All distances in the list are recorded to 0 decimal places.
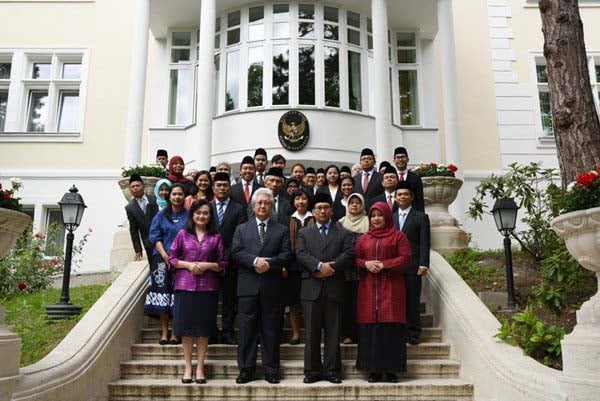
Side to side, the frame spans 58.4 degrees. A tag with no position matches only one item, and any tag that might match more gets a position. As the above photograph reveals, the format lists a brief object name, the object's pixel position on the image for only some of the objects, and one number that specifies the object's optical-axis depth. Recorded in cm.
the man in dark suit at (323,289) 559
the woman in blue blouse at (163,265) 618
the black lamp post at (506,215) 691
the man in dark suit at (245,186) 732
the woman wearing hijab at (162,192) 688
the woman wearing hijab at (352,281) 629
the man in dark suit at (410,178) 736
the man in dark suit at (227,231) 636
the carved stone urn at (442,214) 830
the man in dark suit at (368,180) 782
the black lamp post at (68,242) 666
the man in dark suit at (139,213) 723
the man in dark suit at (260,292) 556
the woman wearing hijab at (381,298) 556
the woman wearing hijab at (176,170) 777
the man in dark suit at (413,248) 630
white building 1350
